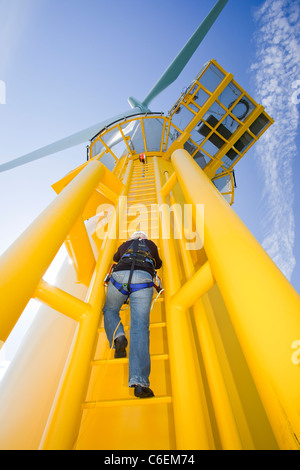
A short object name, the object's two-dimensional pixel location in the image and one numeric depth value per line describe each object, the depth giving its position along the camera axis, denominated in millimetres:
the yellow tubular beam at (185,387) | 1164
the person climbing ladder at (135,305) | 1499
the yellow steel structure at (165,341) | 819
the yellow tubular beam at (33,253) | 1059
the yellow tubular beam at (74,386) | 1233
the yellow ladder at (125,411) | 1458
